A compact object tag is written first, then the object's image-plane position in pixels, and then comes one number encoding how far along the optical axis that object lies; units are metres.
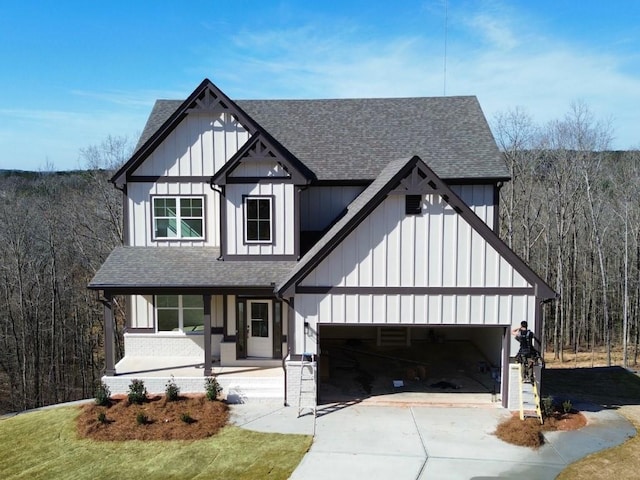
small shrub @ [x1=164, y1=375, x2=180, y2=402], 13.68
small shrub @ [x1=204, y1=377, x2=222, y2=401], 13.72
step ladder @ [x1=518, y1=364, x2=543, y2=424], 12.38
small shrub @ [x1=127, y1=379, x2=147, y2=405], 13.60
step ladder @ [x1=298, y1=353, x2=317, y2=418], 13.15
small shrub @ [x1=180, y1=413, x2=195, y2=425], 12.31
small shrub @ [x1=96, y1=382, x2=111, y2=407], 13.59
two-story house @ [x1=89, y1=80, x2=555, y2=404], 12.86
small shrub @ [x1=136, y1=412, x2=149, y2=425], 12.30
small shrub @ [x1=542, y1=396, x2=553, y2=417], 12.58
